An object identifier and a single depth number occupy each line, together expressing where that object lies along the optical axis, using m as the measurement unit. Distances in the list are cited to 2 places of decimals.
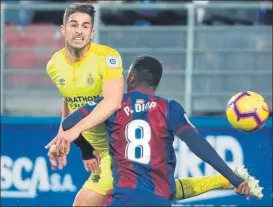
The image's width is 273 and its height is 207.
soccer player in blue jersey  13.17
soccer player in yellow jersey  14.72
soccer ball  14.85
